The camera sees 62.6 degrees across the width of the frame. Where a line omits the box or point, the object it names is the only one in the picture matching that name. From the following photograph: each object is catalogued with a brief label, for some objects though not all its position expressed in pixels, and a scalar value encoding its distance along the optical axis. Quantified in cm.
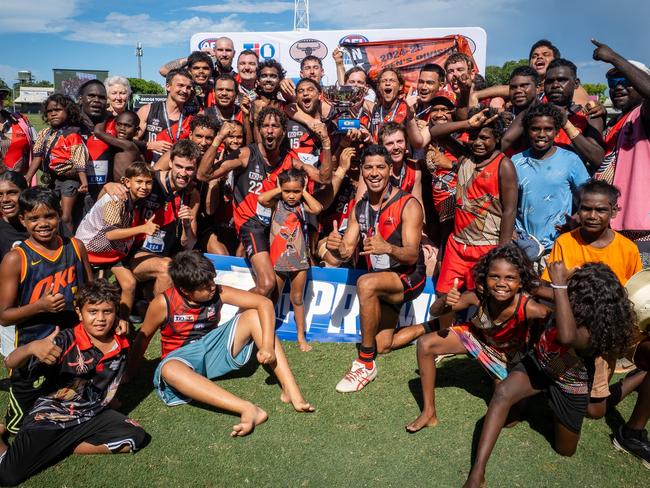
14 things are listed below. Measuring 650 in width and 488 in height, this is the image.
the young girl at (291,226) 512
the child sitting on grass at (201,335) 402
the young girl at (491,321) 362
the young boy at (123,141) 608
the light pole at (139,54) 7582
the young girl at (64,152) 613
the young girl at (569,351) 320
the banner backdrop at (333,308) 548
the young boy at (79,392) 332
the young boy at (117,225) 477
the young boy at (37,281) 361
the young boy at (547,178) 455
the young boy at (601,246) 380
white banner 1284
